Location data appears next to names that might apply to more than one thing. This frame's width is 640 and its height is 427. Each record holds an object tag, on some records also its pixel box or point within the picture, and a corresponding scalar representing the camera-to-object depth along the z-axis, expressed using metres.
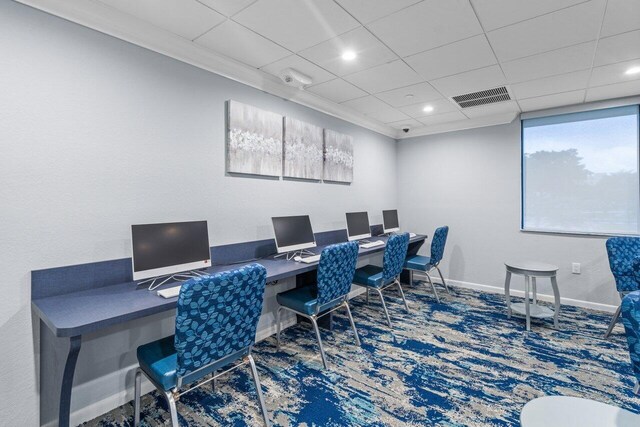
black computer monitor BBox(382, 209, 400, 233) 4.62
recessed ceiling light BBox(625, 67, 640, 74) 2.79
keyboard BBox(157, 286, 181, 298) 1.74
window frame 3.53
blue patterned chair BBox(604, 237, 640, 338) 2.82
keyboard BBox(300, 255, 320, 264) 2.66
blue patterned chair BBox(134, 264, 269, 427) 1.39
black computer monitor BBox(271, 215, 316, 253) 2.91
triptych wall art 2.70
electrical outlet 3.81
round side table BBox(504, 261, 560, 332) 3.08
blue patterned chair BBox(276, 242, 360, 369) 2.34
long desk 1.40
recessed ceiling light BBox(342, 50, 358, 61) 2.50
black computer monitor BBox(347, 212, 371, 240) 3.87
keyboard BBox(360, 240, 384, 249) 3.53
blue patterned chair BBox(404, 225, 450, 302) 3.89
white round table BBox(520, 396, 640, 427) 0.94
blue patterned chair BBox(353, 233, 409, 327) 3.08
